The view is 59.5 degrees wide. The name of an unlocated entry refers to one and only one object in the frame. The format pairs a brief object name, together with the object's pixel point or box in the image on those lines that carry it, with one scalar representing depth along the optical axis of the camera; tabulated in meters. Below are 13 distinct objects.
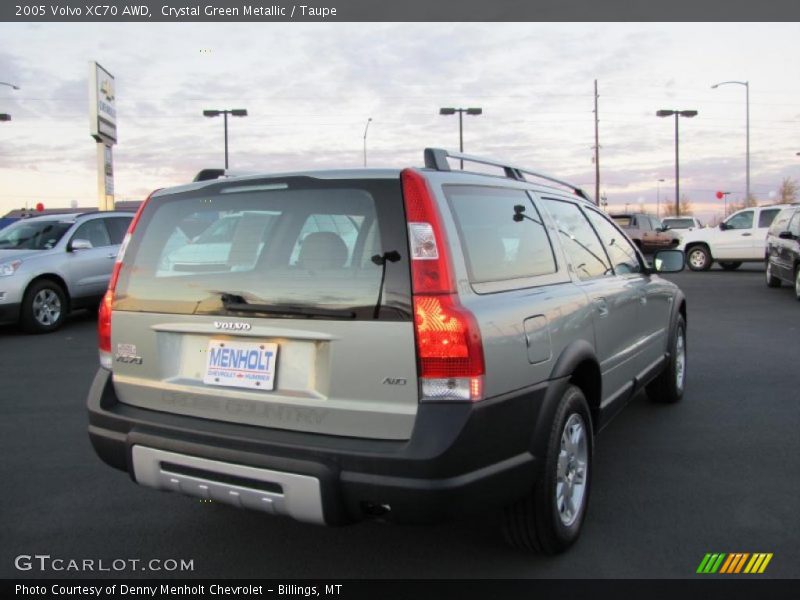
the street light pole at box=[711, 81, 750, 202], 38.27
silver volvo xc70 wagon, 2.52
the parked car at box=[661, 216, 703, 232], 29.83
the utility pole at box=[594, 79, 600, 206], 44.09
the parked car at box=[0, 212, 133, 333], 9.84
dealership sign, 20.97
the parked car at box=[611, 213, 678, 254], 24.89
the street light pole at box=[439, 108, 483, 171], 37.78
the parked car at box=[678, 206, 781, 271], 19.36
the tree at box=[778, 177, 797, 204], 61.97
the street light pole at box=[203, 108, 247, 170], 35.75
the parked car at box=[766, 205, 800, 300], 12.98
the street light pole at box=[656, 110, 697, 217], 43.00
